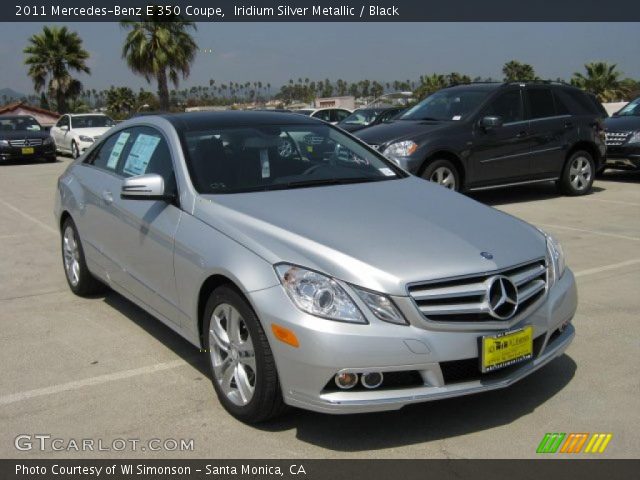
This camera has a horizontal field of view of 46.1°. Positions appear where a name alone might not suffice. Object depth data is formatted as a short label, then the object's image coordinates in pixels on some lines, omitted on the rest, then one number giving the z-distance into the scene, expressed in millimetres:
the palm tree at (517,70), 66156
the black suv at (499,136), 10045
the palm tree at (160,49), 36094
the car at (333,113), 22234
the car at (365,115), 19178
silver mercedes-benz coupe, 3289
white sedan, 21719
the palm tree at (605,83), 48031
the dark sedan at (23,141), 20531
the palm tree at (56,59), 42788
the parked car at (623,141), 12781
